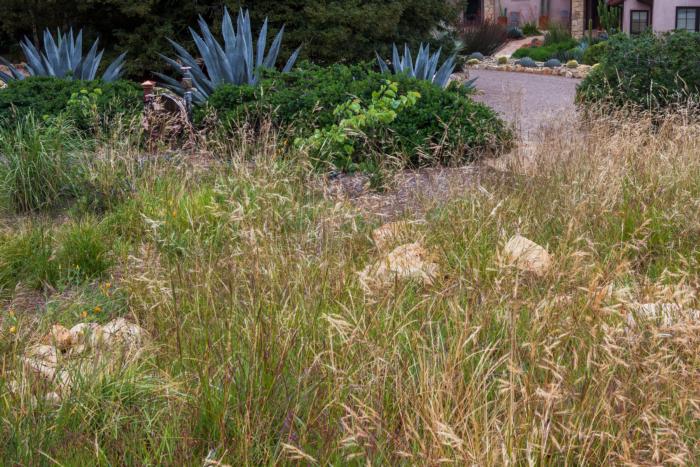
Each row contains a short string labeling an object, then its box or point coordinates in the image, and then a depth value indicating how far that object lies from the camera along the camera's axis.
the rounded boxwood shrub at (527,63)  21.28
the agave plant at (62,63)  10.02
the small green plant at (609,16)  27.59
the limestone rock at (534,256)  3.98
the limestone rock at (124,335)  3.31
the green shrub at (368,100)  7.45
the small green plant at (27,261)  4.88
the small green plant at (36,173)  6.20
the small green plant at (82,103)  7.62
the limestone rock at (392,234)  4.50
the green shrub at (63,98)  7.94
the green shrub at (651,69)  9.66
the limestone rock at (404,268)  3.31
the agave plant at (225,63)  8.99
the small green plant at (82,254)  4.99
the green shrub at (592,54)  19.92
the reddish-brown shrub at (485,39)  23.91
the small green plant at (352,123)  6.88
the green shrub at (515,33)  31.78
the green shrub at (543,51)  24.43
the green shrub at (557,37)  27.17
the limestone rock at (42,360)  2.89
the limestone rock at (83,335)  3.11
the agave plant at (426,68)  9.53
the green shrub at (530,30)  32.69
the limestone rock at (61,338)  3.71
